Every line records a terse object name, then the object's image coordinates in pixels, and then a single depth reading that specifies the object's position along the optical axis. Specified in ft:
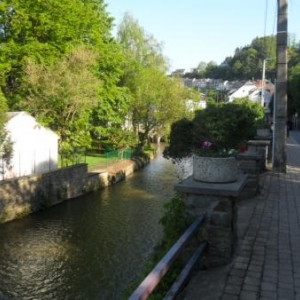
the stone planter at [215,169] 12.07
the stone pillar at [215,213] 11.20
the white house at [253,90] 179.66
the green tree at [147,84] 89.56
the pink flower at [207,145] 13.85
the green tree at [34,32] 54.87
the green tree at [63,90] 54.90
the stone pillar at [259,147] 28.22
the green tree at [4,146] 40.00
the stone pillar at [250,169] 21.09
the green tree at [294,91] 109.66
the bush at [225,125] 28.97
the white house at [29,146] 45.38
